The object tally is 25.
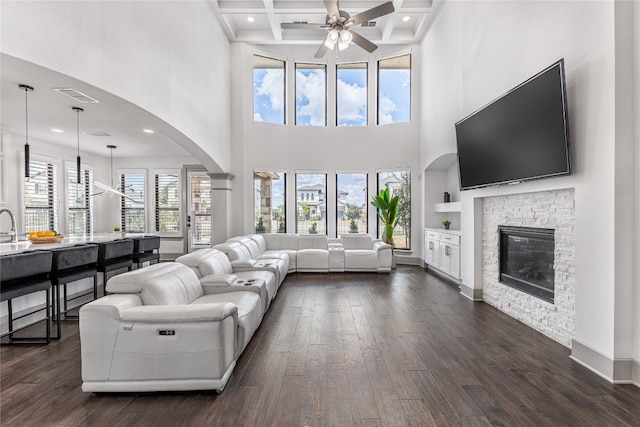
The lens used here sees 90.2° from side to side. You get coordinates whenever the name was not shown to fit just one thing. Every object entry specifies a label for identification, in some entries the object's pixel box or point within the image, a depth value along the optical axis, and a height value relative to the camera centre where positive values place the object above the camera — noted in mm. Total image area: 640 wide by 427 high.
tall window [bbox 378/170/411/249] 8344 +307
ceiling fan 4754 +2977
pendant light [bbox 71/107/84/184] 4852 +1606
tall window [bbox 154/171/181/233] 9250 +373
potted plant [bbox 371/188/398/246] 7938 +70
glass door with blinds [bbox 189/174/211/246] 9211 -10
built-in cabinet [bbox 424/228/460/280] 5861 -783
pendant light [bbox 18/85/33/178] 3771 +1580
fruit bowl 4074 -316
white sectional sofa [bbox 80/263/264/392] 2357 -997
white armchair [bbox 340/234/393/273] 7105 -1031
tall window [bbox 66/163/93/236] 7759 +297
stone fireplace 3205 -573
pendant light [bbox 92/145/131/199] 7738 +1649
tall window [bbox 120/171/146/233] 9258 +348
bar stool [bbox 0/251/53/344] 2928 -646
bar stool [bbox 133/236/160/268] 5383 -602
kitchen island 3305 -367
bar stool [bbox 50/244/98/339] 3525 -612
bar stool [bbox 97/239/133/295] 4418 -591
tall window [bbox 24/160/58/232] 6629 +362
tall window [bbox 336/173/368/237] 8742 +277
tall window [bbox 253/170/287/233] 8547 +308
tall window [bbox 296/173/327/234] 8797 +89
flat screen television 2990 +881
